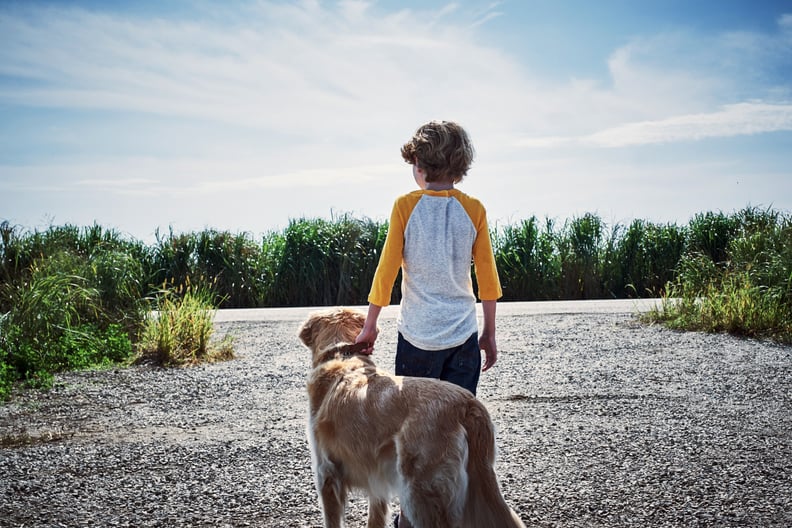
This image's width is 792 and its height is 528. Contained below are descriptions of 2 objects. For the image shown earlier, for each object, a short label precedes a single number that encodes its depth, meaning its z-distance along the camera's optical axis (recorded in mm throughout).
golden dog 2770
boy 3402
